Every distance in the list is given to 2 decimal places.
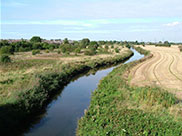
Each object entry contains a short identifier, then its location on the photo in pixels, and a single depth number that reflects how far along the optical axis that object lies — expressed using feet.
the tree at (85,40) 313.48
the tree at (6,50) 152.11
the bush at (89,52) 164.69
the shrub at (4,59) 101.59
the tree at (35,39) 301.92
